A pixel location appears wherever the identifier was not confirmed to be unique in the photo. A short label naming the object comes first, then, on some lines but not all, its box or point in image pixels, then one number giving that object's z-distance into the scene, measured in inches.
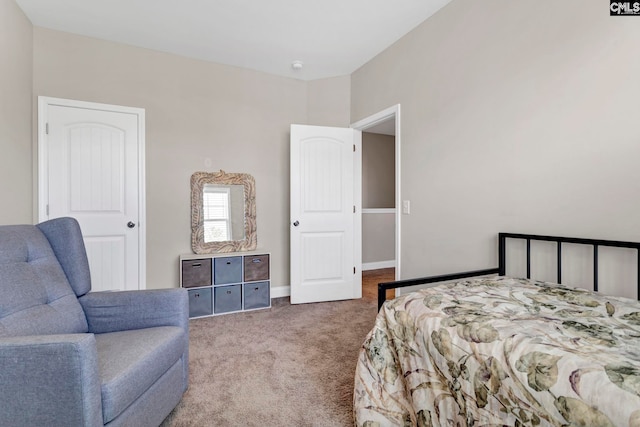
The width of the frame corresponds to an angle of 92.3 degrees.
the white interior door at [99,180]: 107.1
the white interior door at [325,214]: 133.6
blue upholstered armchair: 38.4
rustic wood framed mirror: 127.2
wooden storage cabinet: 118.0
